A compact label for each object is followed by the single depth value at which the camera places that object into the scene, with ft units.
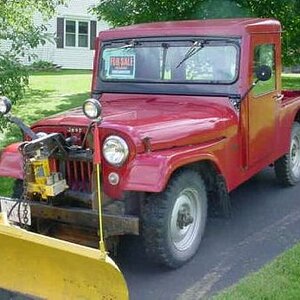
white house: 61.03
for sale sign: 14.27
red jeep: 10.76
